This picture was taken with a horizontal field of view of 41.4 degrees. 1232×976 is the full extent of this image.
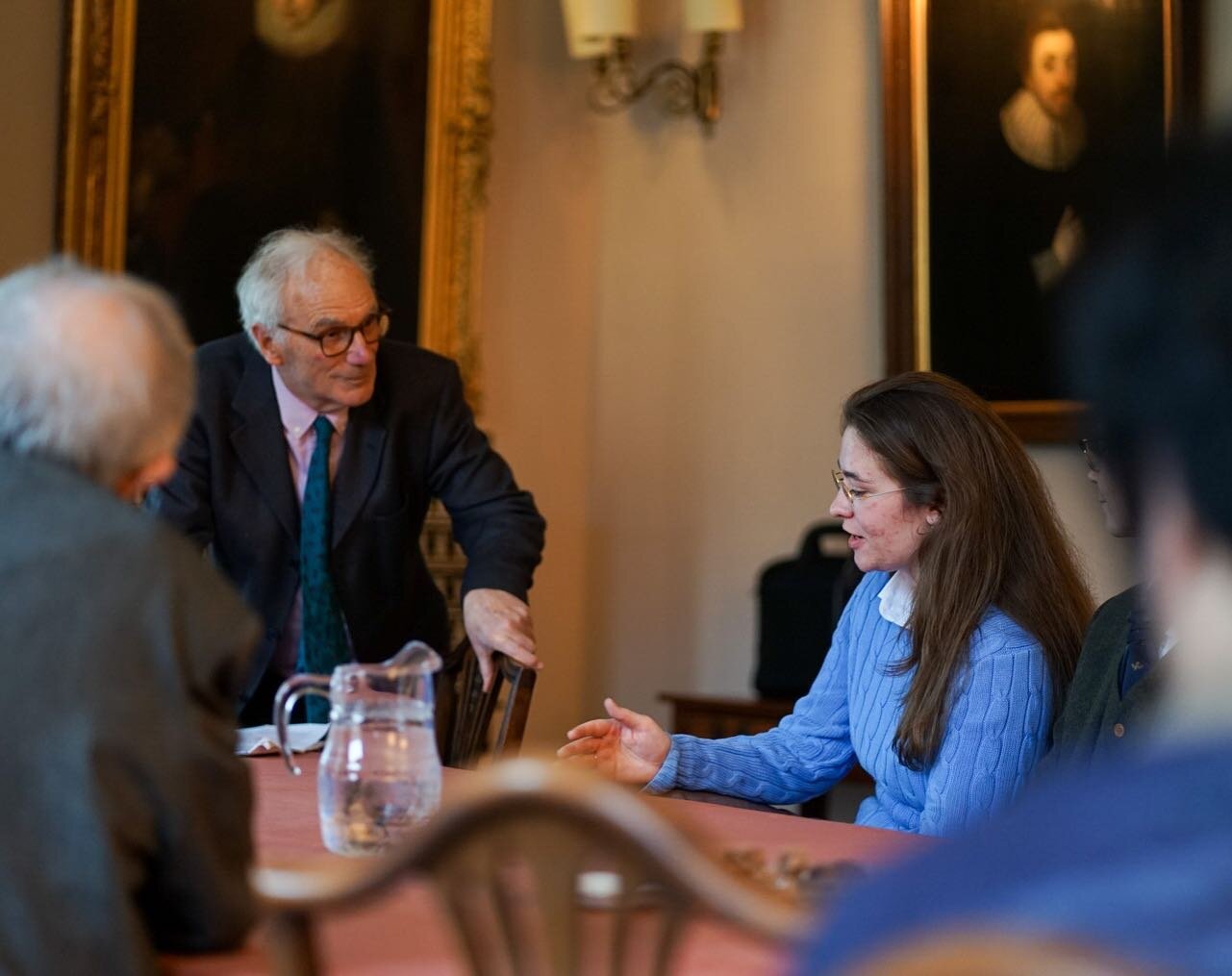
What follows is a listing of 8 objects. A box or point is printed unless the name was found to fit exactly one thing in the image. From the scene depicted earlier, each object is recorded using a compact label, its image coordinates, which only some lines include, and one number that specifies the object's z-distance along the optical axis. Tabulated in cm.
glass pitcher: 189
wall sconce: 542
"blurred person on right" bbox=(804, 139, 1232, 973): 76
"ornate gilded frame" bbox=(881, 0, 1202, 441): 518
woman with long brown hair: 262
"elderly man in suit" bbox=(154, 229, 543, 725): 360
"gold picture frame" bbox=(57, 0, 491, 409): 534
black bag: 505
